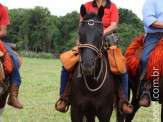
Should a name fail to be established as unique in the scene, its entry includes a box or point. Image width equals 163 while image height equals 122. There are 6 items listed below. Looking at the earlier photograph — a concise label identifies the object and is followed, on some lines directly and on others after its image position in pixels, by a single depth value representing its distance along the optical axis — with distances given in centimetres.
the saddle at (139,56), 1088
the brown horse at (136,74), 1110
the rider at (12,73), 1117
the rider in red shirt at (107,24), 1068
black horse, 898
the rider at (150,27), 1129
